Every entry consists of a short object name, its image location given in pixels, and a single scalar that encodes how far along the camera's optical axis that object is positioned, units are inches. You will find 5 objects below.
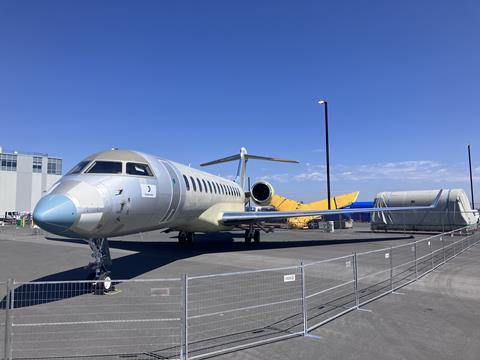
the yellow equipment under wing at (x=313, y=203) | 1700.3
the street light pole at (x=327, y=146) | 1278.3
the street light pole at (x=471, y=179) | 1934.5
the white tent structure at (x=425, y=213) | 1165.7
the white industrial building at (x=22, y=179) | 2746.1
